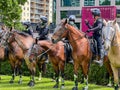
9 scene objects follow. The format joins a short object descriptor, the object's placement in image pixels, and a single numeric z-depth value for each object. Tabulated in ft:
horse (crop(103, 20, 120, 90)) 39.60
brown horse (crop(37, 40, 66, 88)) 51.11
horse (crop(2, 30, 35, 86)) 52.85
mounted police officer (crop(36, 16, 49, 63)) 53.67
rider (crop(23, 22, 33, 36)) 58.54
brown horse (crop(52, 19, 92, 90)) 45.19
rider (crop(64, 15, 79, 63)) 47.98
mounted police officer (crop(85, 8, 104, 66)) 46.11
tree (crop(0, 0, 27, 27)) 115.65
